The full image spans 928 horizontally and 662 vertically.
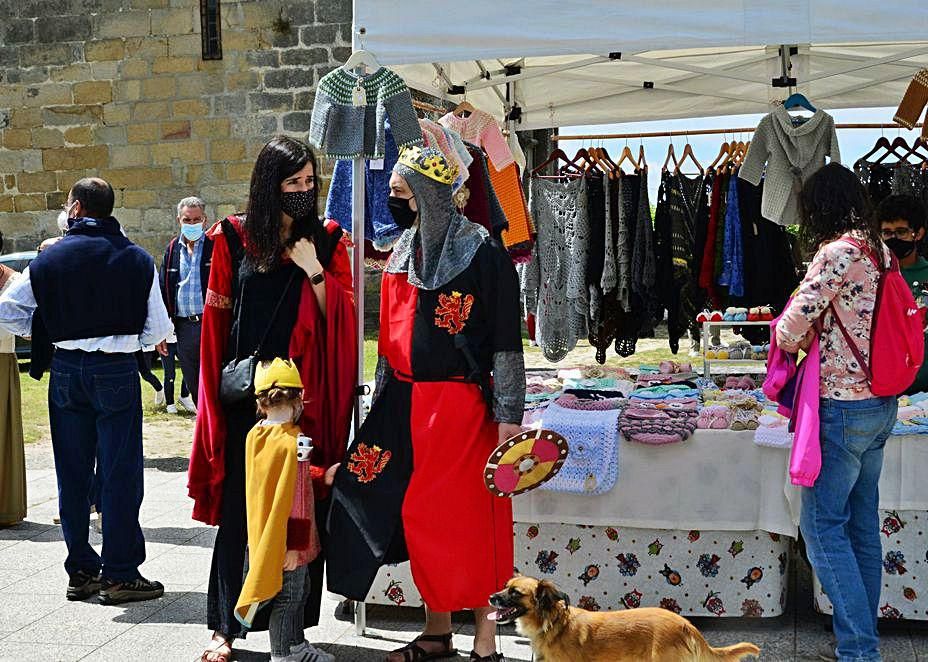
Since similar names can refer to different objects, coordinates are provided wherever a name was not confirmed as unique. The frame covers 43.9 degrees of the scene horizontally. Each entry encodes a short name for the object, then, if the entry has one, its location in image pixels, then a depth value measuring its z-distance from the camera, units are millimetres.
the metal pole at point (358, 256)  4383
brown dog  3512
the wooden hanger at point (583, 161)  7074
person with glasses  5020
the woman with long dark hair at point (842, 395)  3645
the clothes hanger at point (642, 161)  6990
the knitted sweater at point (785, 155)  5945
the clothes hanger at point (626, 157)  7074
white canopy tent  4055
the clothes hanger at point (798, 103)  6027
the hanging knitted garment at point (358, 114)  4391
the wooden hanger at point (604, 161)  6977
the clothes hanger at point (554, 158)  7113
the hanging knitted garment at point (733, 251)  6766
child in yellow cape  3771
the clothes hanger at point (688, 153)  7023
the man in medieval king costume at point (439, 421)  3867
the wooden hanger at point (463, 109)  6121
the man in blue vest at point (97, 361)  4863
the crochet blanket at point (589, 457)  4500
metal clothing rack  7180
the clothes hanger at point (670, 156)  7059
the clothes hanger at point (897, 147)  6695
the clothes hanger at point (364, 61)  4293
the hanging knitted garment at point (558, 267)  6957
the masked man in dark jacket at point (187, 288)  8047
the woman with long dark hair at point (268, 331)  3949
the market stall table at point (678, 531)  4449
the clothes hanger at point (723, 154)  7010
